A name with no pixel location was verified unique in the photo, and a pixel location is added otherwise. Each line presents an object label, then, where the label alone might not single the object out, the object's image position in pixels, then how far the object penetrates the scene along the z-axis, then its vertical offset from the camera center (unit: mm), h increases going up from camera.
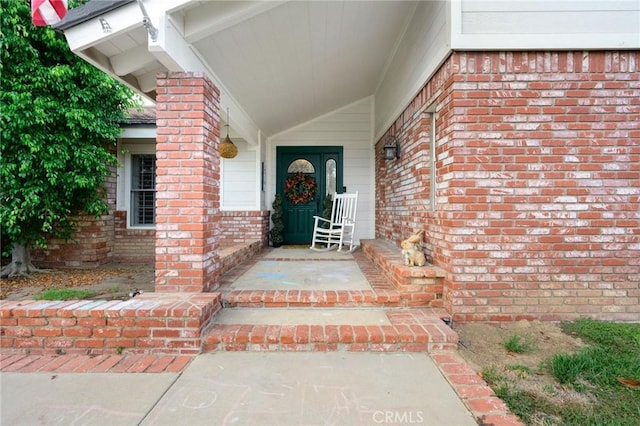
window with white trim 5969 +638
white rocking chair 5285 -83
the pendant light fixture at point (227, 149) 4403 +911
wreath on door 6184 +545
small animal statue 2855 -315
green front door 6199 +670
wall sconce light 4309 +880
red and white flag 1928 +1224
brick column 2545 +260
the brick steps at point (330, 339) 2154 -805
